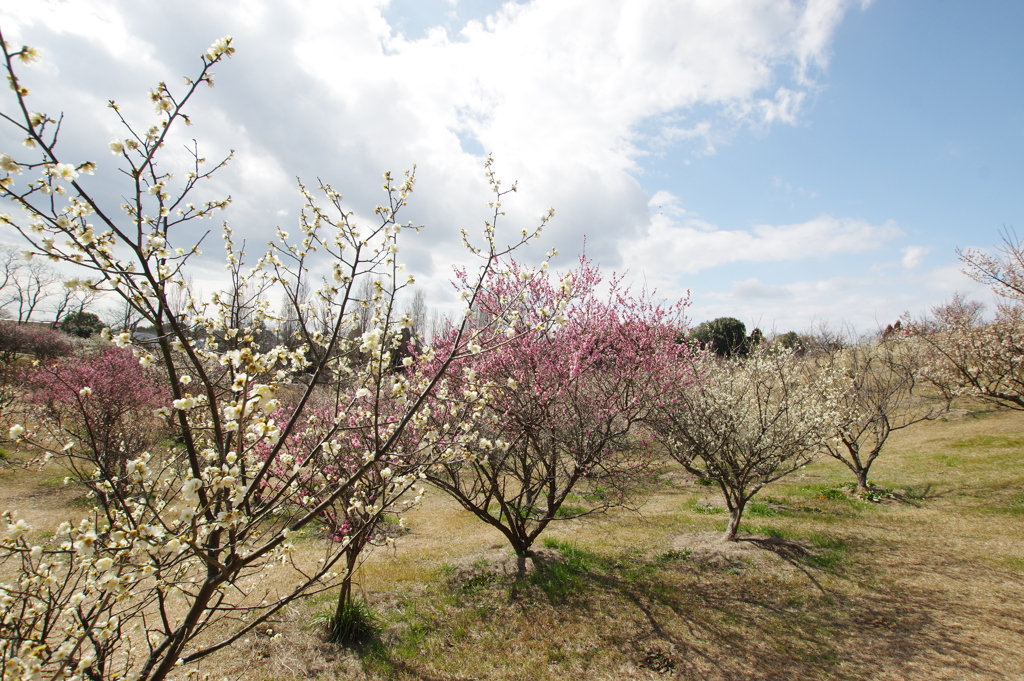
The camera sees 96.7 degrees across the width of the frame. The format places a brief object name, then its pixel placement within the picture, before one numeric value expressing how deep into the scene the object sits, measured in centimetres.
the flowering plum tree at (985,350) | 951
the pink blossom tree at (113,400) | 966
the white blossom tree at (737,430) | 743
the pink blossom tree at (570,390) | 622
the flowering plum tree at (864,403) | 1047
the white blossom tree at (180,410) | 194
